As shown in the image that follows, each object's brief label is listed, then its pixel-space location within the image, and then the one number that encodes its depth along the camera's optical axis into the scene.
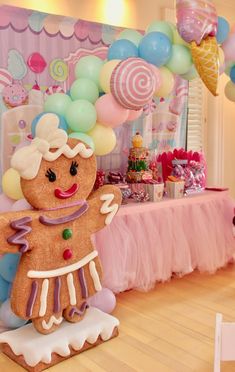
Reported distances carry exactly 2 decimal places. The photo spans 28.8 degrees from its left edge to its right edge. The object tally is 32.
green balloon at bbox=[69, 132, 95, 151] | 2.43
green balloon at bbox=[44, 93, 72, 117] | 2.51
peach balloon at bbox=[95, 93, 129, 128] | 2.47
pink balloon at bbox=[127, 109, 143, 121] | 2.76
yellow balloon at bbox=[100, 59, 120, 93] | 2.43
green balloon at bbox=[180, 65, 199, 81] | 2.76
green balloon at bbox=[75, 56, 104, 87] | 2.54
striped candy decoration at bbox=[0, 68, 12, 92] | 2.78
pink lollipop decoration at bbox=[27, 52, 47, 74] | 2.91
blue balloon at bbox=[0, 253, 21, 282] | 2.43
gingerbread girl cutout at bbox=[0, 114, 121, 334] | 2.06
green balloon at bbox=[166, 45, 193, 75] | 2.61
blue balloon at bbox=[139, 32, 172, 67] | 2.49
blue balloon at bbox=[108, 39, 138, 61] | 2.52
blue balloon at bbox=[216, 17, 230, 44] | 2.68
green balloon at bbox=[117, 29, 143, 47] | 2.64
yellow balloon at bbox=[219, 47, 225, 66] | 2.72
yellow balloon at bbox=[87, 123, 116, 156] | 2.55
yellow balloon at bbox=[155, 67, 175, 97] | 2.66
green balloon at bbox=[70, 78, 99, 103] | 2.50
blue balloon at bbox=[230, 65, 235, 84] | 3.02
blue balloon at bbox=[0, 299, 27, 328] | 2.37
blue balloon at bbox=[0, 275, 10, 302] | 2.51
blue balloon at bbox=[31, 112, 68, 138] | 2.45
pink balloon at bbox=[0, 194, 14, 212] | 2.48
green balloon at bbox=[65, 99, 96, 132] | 2.42
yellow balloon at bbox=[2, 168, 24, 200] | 2.35
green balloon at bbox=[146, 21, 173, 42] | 2.63
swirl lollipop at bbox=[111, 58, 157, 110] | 2.40
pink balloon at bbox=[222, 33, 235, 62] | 2.77
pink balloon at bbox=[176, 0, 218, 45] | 2.44
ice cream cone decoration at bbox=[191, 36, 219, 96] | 2.49
